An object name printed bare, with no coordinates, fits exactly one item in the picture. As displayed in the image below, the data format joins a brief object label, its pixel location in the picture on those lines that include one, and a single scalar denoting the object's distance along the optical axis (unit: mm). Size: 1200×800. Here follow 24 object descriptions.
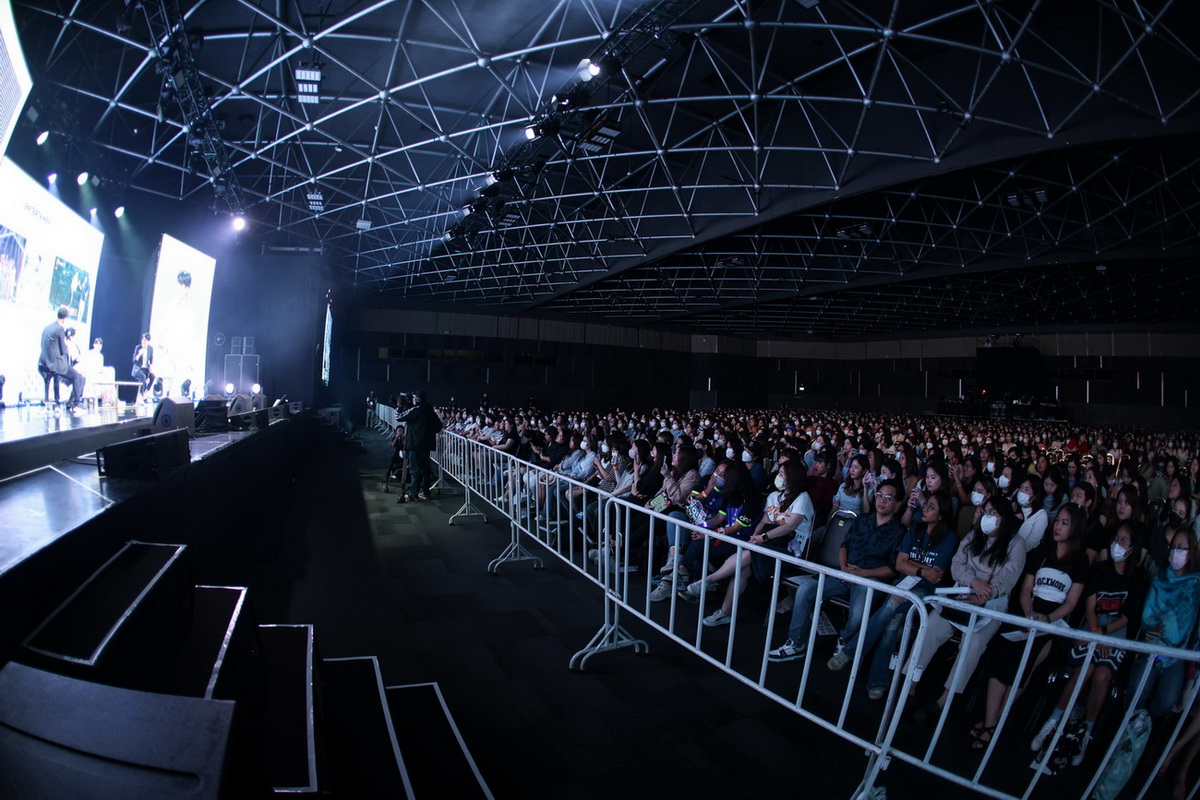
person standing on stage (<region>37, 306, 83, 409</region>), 8461
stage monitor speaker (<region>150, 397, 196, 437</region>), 5886
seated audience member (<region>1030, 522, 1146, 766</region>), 3324
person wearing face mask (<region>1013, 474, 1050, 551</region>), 5910
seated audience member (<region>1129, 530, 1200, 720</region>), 3461
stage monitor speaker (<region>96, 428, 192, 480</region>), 3730
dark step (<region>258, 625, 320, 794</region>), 1731
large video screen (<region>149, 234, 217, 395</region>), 13648
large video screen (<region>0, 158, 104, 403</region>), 7543
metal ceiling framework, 9586
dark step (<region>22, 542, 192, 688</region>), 1767
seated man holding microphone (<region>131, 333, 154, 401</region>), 12512
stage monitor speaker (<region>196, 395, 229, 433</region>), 8047
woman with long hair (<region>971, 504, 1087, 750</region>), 3402
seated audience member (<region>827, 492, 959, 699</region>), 3773
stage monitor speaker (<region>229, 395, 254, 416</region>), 9945
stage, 2375
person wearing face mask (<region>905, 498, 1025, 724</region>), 3561
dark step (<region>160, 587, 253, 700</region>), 1928
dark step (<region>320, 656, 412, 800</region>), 2252
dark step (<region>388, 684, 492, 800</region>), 2613
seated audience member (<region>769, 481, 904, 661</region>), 4129
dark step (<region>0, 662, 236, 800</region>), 946
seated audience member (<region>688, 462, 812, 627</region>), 4773
